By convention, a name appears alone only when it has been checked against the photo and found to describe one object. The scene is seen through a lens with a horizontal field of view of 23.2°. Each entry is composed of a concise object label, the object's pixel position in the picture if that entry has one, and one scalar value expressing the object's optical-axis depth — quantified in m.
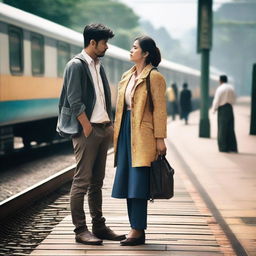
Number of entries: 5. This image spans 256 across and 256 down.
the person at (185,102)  24.08
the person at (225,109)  12.89
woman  4.97
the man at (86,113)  4.96
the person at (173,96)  26.89
